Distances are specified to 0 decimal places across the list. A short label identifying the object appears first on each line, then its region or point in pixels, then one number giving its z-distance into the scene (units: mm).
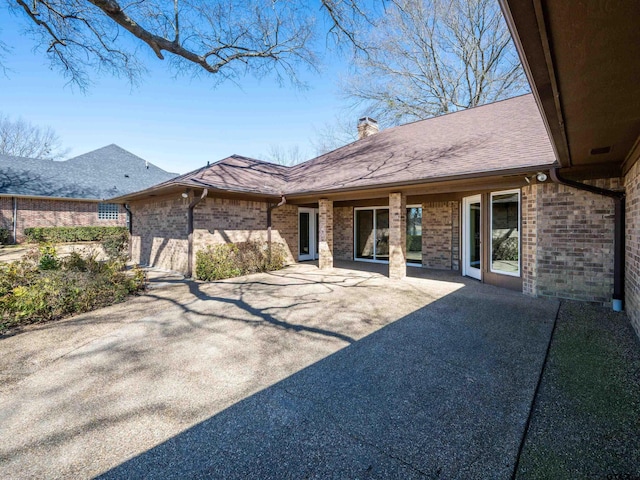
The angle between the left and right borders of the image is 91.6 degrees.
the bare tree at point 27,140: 29594
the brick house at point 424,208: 6168
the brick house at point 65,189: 17812
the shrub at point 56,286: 5164
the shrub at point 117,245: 12086
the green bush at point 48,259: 6844
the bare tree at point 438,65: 15789
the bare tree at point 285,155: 35625
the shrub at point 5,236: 16906
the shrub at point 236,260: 8945
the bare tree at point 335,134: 21797
